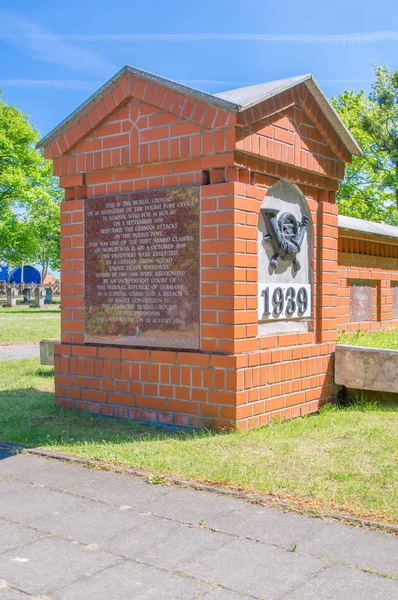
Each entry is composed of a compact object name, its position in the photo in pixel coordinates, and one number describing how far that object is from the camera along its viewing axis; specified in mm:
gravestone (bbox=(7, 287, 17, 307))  51106
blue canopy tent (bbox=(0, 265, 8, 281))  68500
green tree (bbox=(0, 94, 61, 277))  35531
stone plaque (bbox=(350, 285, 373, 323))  9719
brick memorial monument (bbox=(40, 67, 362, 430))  6352
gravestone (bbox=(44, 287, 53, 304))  58250
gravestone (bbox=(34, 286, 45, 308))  47928
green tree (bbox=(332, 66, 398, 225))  26828
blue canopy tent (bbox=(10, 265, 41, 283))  62000
